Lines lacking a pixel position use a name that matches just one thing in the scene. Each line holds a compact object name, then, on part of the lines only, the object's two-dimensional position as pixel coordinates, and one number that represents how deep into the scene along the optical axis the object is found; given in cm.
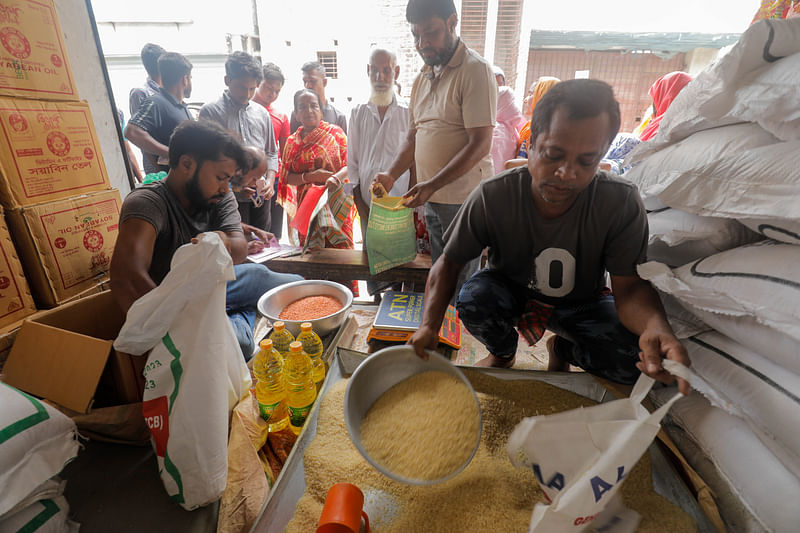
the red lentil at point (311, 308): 152
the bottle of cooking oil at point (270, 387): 116
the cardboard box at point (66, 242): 144
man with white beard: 259
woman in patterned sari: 283
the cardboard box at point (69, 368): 106
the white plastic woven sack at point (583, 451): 64
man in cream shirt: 174
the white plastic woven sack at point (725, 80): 89
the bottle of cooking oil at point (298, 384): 113
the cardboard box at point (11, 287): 137
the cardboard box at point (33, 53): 138
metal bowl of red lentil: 146
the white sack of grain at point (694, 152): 94
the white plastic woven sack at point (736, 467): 71
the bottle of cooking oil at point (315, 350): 126
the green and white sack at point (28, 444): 77
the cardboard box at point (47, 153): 138
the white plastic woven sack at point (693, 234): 102
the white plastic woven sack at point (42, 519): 78
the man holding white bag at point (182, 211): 121
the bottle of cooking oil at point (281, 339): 128
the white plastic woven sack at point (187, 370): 90
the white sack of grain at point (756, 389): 73
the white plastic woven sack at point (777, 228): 82
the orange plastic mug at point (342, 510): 70
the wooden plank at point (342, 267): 209
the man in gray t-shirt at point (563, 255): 94
